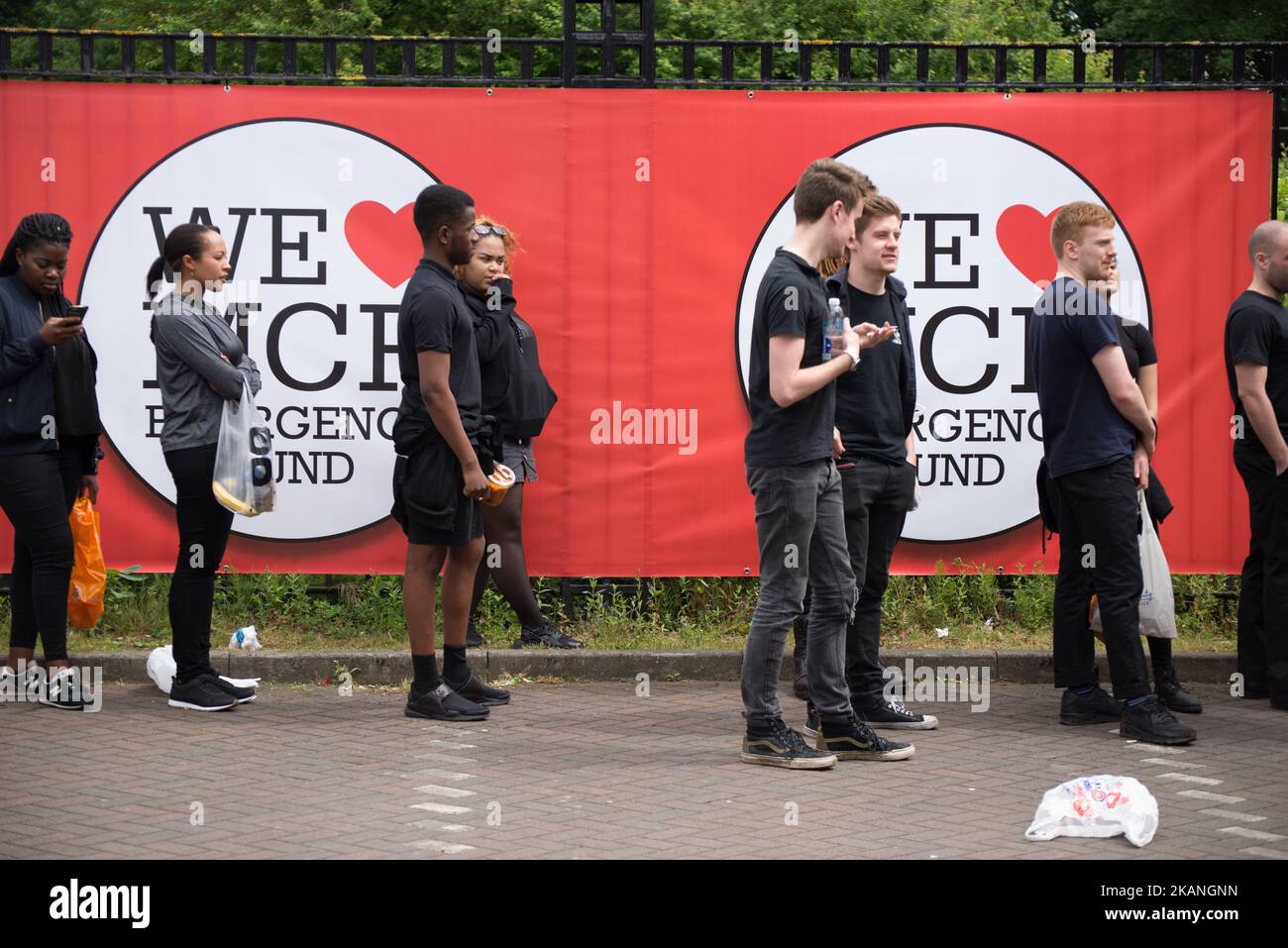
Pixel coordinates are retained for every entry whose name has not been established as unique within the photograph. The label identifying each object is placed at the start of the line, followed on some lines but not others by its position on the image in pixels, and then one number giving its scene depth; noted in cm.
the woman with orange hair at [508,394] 767
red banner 829
